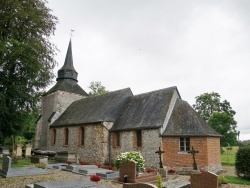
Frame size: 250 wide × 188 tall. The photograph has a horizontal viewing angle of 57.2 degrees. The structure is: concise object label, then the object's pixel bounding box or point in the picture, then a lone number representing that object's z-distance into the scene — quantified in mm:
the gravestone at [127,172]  12195
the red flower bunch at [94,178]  11750
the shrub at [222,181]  11398
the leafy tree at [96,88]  48000
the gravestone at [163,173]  14062
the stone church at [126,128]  17016
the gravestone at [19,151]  23594
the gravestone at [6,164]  12437
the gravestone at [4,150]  23691
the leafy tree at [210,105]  43188
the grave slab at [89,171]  14371
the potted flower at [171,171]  16089
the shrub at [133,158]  14211
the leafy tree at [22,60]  13281
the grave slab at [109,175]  13359
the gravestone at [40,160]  18359
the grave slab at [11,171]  12289
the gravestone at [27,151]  24250
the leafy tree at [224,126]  35219
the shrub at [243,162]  14148
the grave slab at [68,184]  8580
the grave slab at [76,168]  15162
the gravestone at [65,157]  21611
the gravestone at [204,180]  8430
